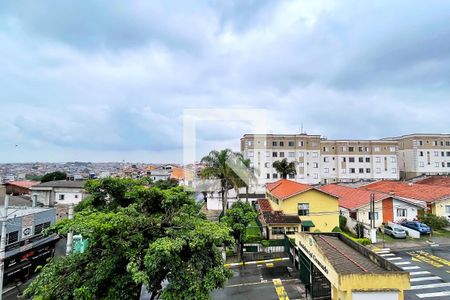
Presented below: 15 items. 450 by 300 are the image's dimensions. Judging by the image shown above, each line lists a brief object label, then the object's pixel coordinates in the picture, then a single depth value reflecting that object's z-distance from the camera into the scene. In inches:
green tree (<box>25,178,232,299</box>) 285.6
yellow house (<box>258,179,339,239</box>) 962.7
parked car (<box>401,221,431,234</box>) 933.2
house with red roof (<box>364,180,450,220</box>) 1076.5
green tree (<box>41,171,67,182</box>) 1926.7
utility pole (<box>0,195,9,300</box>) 398.7
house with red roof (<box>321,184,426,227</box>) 1030.4
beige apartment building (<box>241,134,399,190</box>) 2030.0
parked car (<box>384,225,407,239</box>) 906.7
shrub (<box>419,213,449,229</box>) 970.7
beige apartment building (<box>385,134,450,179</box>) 2197.3
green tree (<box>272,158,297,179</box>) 1675.7
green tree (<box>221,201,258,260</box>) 703.1
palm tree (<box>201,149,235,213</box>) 1091.9
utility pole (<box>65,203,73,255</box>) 495.5
